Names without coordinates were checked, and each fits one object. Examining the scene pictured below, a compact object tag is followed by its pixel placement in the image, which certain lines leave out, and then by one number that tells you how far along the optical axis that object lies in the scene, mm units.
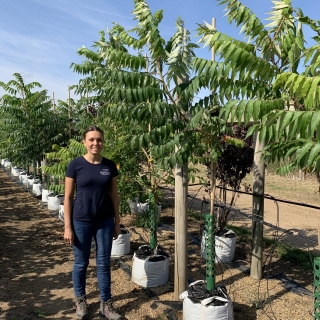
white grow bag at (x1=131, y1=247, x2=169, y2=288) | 4402
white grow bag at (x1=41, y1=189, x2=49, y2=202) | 10328
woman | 3465
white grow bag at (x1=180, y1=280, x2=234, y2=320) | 3176
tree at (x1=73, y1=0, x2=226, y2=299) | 3207
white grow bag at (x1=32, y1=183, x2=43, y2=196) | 11672
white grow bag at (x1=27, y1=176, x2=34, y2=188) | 13442
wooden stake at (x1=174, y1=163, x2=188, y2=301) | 3732
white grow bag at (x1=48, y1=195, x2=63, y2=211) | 9297
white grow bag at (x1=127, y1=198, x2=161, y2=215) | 8573
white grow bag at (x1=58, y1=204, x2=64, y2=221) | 8203
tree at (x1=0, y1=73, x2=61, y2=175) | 9594
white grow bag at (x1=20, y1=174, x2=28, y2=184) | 14681
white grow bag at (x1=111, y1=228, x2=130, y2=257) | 5523
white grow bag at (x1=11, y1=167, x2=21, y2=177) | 18228
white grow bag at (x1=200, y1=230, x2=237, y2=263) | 5375
